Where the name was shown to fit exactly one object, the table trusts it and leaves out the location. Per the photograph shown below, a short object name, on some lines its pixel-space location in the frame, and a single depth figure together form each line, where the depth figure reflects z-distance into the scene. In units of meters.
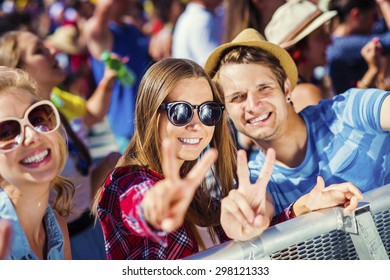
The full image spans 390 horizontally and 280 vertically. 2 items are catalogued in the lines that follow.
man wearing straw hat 3.81
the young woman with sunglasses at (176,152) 3.42
